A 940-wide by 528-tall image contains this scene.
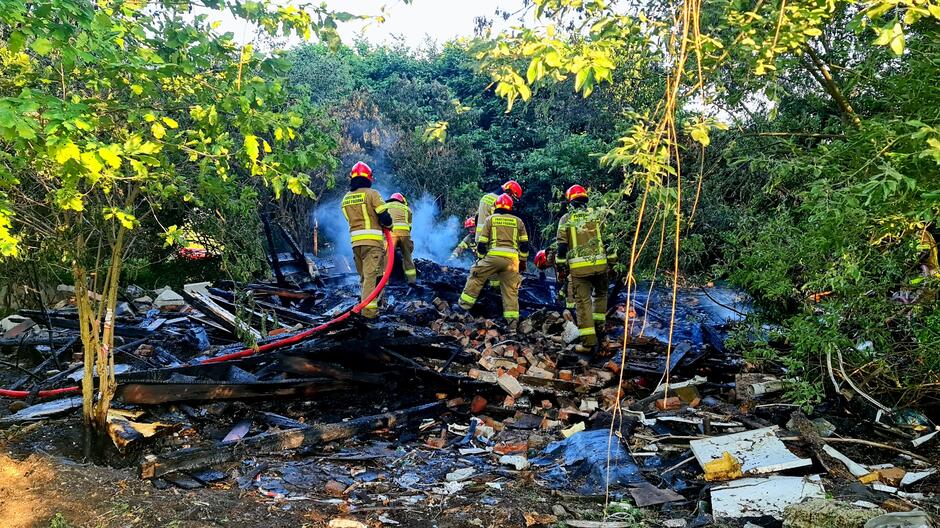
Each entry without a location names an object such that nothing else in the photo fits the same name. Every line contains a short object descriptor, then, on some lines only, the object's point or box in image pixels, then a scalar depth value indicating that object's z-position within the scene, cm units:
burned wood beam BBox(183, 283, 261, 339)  870
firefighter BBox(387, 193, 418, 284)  1135
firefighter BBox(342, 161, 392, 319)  960
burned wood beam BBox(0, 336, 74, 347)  887
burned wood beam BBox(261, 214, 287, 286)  1174
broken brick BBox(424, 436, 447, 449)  628
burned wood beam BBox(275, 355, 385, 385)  692
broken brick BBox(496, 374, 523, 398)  740
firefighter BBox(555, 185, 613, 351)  892
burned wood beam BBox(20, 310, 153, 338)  906
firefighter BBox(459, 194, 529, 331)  983
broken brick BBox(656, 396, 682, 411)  697
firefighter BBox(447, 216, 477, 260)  1156
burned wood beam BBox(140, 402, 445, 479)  531
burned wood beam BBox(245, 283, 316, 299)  1130
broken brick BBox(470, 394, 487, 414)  719
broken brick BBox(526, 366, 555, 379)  808
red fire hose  677
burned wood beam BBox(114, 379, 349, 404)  618
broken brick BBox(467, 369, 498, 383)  761
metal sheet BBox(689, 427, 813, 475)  495
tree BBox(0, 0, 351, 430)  309
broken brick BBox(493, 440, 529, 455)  612
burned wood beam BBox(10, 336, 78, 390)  762
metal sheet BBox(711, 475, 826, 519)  433
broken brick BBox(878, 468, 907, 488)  473
